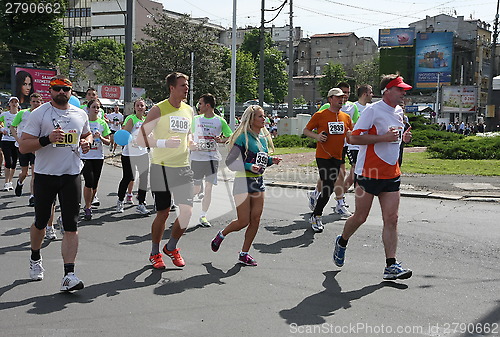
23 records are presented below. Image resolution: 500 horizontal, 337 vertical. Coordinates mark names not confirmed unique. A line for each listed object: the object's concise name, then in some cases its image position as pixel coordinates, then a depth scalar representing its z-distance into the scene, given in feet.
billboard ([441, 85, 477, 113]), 226.38
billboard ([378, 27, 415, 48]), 314.96
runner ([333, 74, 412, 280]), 18.90
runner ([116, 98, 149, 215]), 31.68
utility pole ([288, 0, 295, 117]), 123.75
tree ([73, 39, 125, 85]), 252.83
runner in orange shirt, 26.61
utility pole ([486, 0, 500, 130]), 161.03
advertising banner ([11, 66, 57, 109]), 117.50
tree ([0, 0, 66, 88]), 171.73
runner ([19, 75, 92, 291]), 17.67
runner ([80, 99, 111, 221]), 29.22
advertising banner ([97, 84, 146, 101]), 215.10
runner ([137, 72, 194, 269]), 20.25
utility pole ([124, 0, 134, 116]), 61.67
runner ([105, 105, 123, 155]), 73.44
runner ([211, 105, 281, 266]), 20.81
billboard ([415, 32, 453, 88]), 293.84
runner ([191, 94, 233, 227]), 29.01
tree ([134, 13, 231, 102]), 176.76
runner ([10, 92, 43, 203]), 35.19
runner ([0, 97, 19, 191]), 41.01
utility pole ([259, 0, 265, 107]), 116.06
